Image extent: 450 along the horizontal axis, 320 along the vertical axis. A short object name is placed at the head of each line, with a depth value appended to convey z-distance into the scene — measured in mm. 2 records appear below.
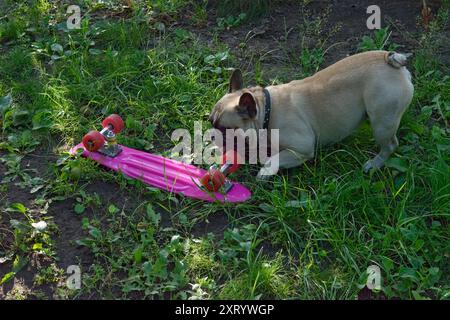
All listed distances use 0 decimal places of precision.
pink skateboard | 4523
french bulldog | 4422
